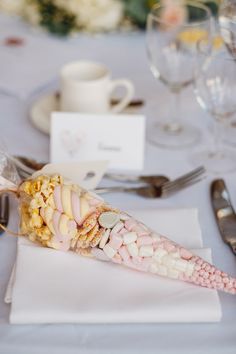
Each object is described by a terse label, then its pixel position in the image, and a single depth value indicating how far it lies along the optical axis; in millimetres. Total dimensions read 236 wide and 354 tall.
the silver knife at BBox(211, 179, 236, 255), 932
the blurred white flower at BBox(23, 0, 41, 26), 1680
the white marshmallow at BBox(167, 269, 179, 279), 799
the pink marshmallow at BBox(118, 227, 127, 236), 812
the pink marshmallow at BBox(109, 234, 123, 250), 809
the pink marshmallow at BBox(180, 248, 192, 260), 800
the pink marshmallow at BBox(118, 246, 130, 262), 811
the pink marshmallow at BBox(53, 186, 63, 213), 828
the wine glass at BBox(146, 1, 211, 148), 1222
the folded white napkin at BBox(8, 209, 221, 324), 764
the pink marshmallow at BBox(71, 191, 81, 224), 825
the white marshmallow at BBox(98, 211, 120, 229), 813
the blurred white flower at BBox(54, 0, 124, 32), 1596
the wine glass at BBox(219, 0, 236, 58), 1107
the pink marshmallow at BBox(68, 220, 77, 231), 823
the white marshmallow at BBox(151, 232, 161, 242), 812
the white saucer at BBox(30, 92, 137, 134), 1255
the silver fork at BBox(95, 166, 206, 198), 1042
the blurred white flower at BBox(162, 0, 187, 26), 1370
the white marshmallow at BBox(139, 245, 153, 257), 802
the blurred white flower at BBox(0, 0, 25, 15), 1722
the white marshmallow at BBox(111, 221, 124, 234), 812
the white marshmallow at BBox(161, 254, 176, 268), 798
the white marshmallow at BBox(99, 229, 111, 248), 812
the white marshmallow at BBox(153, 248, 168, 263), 801
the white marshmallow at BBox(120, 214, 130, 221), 826
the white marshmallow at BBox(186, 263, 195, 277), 793
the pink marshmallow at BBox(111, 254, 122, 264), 817
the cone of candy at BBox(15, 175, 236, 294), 796
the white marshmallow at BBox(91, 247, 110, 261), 827
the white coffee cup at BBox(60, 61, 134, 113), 1223
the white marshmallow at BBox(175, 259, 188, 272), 794
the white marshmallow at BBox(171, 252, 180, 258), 799
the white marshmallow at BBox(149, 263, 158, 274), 806
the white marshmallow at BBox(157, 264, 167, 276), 803
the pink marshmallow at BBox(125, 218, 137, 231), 816
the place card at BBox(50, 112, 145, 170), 1116
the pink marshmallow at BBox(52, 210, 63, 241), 824
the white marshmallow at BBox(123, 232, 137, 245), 807
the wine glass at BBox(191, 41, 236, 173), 1051
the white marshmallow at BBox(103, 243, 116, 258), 814
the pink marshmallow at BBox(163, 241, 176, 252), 802
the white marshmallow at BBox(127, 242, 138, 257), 806
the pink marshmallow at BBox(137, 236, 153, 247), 807
